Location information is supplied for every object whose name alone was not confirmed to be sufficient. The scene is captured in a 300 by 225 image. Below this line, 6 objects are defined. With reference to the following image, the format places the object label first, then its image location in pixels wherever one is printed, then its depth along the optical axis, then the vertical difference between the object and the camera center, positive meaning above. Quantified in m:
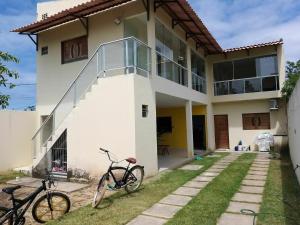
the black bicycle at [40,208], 4.19 -1.29
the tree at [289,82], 13.91 +2.20
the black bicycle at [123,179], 5.86 -1.18
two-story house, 8.10 +1.73
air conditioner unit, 15.17 +1.20
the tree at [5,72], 6.26 +1.37
